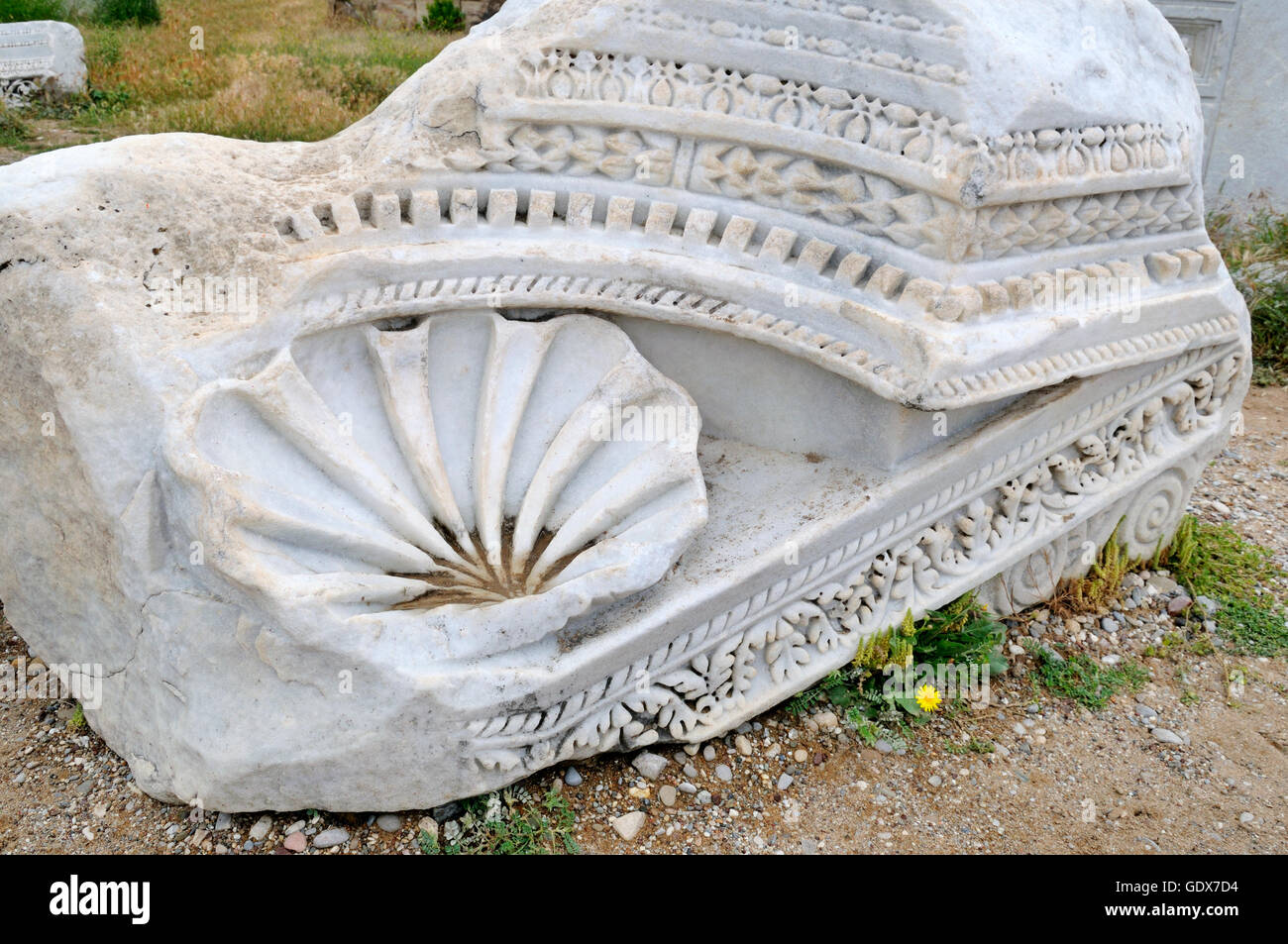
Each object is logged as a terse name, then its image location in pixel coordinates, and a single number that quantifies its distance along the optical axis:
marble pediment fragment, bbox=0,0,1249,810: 2.05
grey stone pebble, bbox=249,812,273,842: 2.14
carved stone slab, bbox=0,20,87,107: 6.07
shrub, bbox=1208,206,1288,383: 4.63
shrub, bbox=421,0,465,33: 8.58
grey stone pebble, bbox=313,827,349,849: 2.12
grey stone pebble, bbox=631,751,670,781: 2.33
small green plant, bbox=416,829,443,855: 2.10
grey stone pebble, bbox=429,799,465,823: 2.18
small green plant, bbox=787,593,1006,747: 2.51
